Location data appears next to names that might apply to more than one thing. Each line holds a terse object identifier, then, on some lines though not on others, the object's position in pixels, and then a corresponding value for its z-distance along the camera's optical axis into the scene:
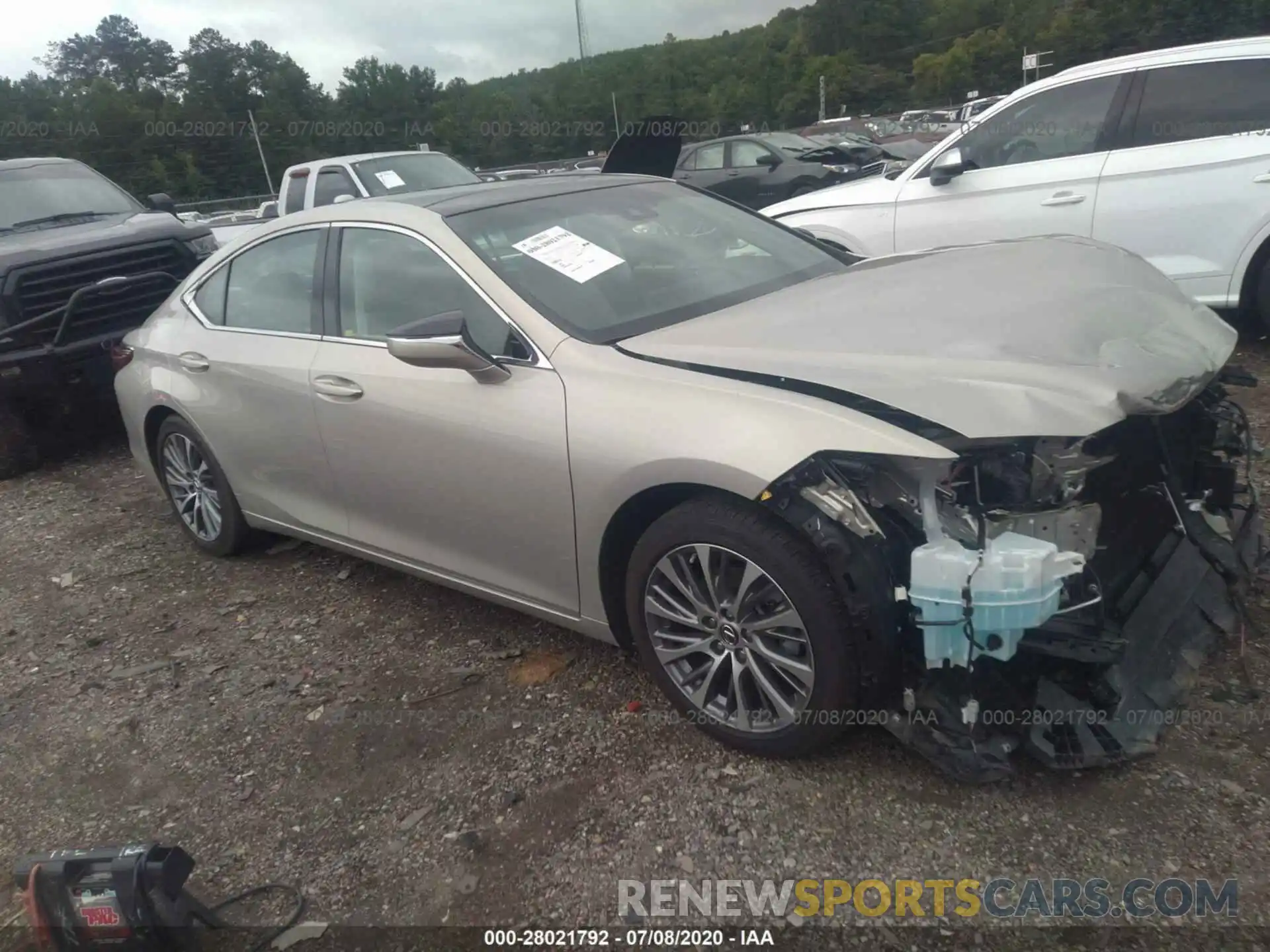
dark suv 5.91
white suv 5.09
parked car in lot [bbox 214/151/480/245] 9.64
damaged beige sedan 2.25
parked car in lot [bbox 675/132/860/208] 12.27
